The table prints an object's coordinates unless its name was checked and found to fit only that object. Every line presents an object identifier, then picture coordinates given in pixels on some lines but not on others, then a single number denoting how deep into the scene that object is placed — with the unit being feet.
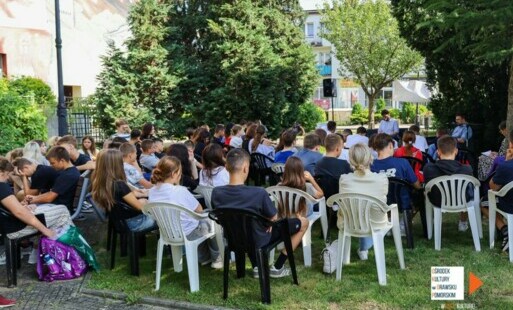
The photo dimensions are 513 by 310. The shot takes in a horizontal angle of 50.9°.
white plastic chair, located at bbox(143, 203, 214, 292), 17.43
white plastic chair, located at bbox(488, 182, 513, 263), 18.99
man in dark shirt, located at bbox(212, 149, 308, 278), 16.05
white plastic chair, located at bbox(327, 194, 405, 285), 17.30
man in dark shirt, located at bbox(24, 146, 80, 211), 20.56
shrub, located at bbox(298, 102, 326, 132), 97.35
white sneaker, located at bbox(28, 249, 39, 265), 21.24
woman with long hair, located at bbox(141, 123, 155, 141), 34.94
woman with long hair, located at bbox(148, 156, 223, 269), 17.93
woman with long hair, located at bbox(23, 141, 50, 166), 26.21
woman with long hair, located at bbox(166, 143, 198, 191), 23.18
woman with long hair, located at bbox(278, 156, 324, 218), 18.90
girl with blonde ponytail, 18.38
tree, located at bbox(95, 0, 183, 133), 68.69
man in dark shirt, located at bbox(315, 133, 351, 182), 22.33
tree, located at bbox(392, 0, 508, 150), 49.16
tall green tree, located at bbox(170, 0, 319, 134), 69.72
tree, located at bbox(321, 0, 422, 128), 108.06
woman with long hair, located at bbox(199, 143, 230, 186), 20.33
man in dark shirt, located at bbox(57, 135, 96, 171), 27.27
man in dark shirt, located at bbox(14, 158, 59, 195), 21.29
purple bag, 19.16
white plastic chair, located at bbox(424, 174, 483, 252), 20.40
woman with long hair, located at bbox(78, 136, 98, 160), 31.24
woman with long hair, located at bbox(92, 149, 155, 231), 19.27
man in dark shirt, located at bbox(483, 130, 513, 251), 19.24
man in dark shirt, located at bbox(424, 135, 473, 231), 20.95
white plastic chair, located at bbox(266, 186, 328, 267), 18.74
